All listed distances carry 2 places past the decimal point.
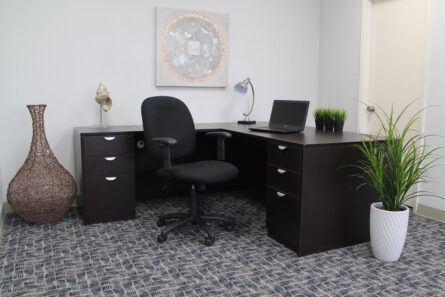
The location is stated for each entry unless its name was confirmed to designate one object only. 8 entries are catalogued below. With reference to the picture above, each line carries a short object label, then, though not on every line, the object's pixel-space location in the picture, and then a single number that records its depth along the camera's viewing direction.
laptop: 2.86
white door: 3.22
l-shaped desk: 2.32
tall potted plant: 2.23
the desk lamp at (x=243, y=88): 3.68
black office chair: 2.54
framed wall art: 3.53
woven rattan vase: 2.85
